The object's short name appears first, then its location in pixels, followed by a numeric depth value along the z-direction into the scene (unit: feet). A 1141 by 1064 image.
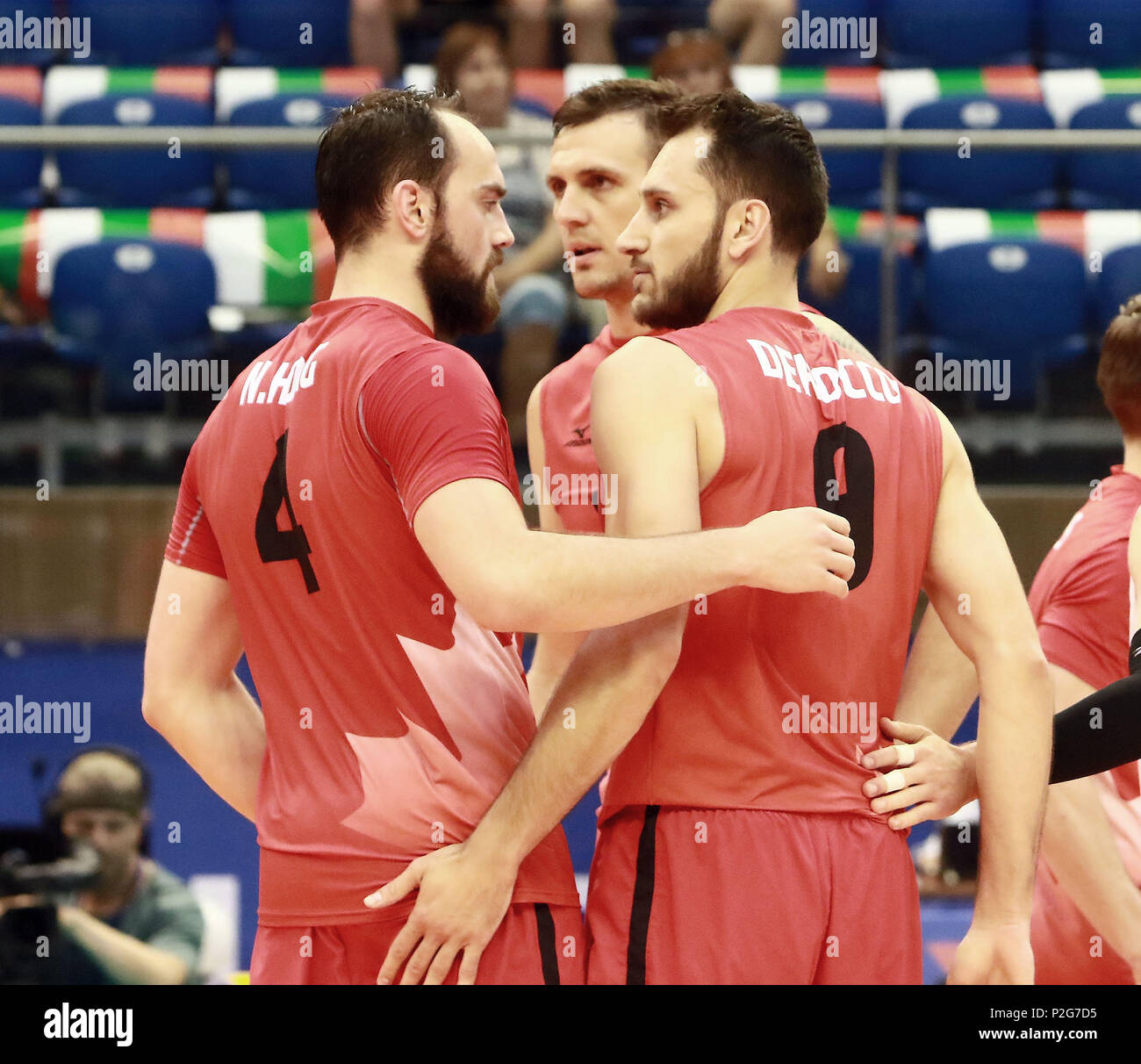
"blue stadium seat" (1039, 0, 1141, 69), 21.80
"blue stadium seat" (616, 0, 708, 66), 20.67
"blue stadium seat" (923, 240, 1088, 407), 16.03
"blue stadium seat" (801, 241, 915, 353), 15.15
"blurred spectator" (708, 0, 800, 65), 20.18
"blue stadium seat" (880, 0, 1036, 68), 21.67
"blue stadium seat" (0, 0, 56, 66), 21.09
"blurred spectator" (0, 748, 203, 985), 12.53
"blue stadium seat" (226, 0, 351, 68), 21.17
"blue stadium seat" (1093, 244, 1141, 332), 16.43
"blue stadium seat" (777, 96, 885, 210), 15.39
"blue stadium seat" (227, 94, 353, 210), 16.07
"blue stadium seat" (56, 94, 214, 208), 16.35
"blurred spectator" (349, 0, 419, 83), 20.45
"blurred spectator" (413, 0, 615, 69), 20.13
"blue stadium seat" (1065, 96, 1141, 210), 16.38
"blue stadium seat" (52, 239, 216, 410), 15.51
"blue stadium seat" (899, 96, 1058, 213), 16.26
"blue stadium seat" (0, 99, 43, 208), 16.47
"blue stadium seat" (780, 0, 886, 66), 21.04
